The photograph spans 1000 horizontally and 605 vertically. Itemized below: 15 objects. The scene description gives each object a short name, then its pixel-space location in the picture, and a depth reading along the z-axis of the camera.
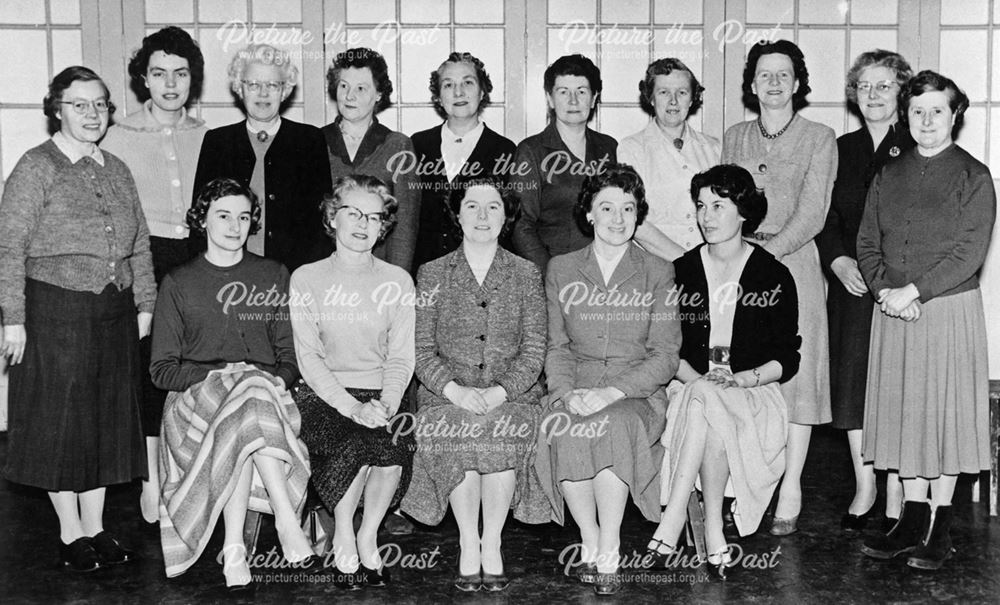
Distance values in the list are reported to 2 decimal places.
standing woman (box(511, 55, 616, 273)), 4.23
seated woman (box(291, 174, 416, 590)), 3.45
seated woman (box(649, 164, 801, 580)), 3.57
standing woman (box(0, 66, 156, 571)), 3.54
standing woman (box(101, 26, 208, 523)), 4.15
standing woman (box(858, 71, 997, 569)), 3.64
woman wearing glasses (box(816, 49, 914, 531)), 4.07
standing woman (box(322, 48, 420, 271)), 4.26
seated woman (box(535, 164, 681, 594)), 3.47
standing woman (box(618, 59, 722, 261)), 4.22
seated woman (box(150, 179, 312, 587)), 3.39
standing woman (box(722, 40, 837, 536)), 4.05
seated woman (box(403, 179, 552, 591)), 3.47
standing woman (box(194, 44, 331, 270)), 4.11
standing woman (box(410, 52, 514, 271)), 4.32
